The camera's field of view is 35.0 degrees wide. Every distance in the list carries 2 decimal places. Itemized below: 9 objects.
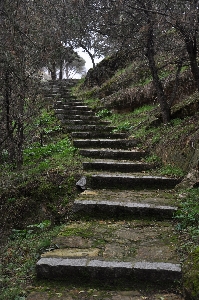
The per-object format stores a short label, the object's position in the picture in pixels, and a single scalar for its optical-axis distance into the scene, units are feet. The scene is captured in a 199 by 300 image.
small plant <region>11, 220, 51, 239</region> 15.08
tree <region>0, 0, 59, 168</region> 19.04
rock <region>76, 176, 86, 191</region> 17.71
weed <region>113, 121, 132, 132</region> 28.40
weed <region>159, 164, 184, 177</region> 18.33
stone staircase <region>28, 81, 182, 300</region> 10.25
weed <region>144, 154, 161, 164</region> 20.83
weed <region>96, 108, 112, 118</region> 34.19
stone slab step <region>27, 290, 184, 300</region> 9.49
